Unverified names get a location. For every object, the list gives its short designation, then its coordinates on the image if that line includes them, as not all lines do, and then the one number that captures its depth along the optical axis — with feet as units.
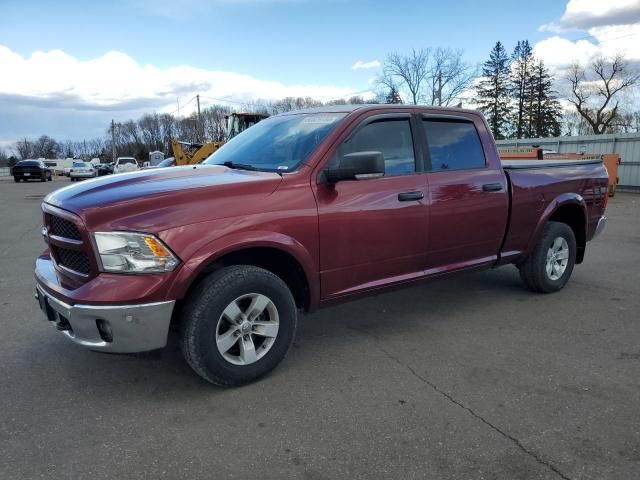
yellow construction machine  77.50
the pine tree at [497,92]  200.44
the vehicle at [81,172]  129.39
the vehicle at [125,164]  132.67
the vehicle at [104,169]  150.34
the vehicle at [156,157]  138.51
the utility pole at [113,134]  280.22
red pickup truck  9.76
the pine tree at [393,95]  193.08
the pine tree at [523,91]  198.08
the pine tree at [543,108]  194.59
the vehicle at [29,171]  117.80
